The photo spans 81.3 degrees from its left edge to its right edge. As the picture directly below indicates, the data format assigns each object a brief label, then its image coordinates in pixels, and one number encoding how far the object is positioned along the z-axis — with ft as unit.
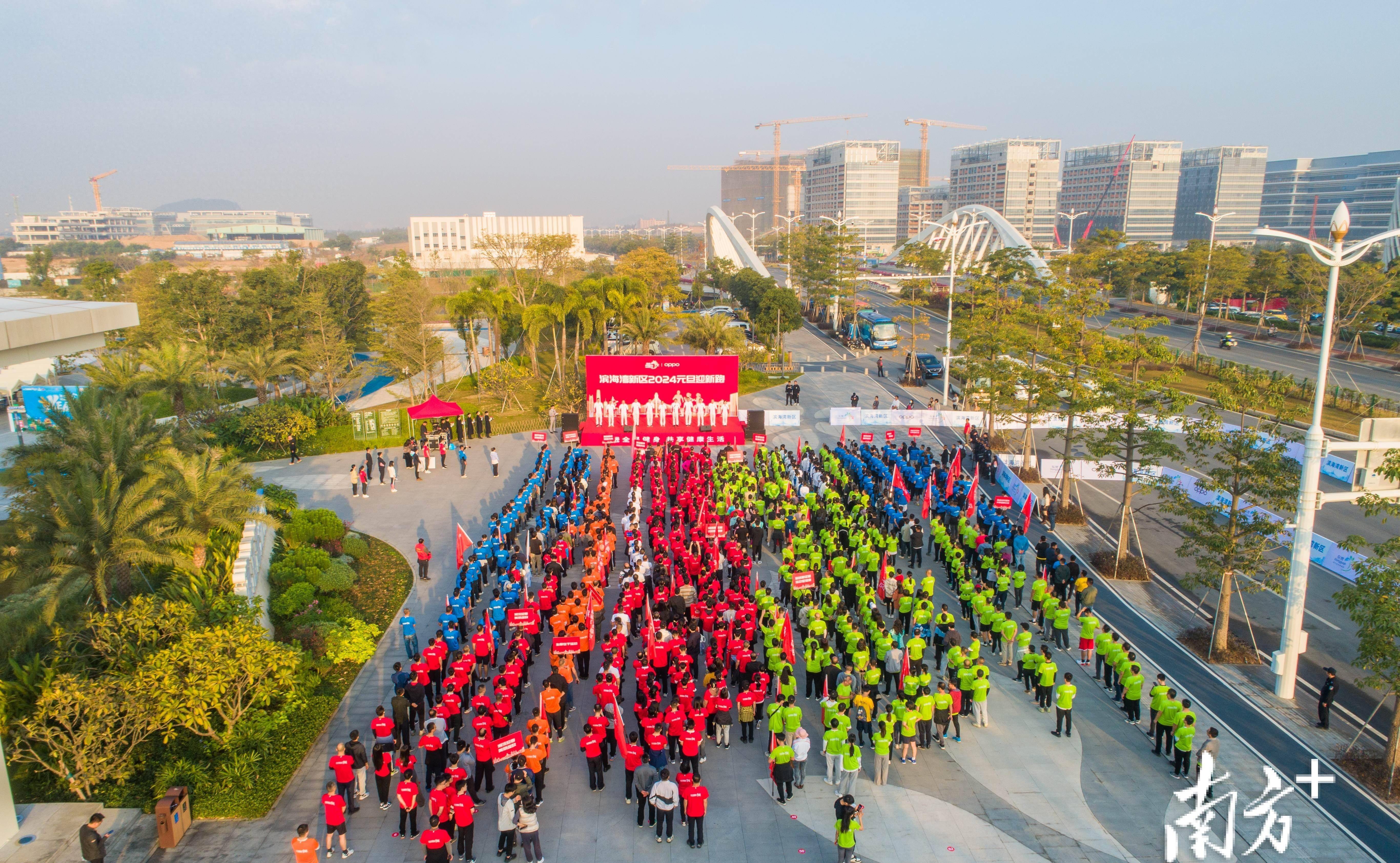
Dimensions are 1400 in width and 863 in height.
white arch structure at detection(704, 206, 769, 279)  243.40
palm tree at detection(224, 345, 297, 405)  108.06
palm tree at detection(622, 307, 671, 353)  128.06
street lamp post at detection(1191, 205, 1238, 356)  139.64
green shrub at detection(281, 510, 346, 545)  63.21
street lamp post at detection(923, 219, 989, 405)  106.83
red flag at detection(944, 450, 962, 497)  70.38
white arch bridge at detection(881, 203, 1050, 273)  212.43
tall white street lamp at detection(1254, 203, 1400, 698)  42.39
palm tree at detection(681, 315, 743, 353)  131.64
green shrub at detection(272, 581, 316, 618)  53.06
